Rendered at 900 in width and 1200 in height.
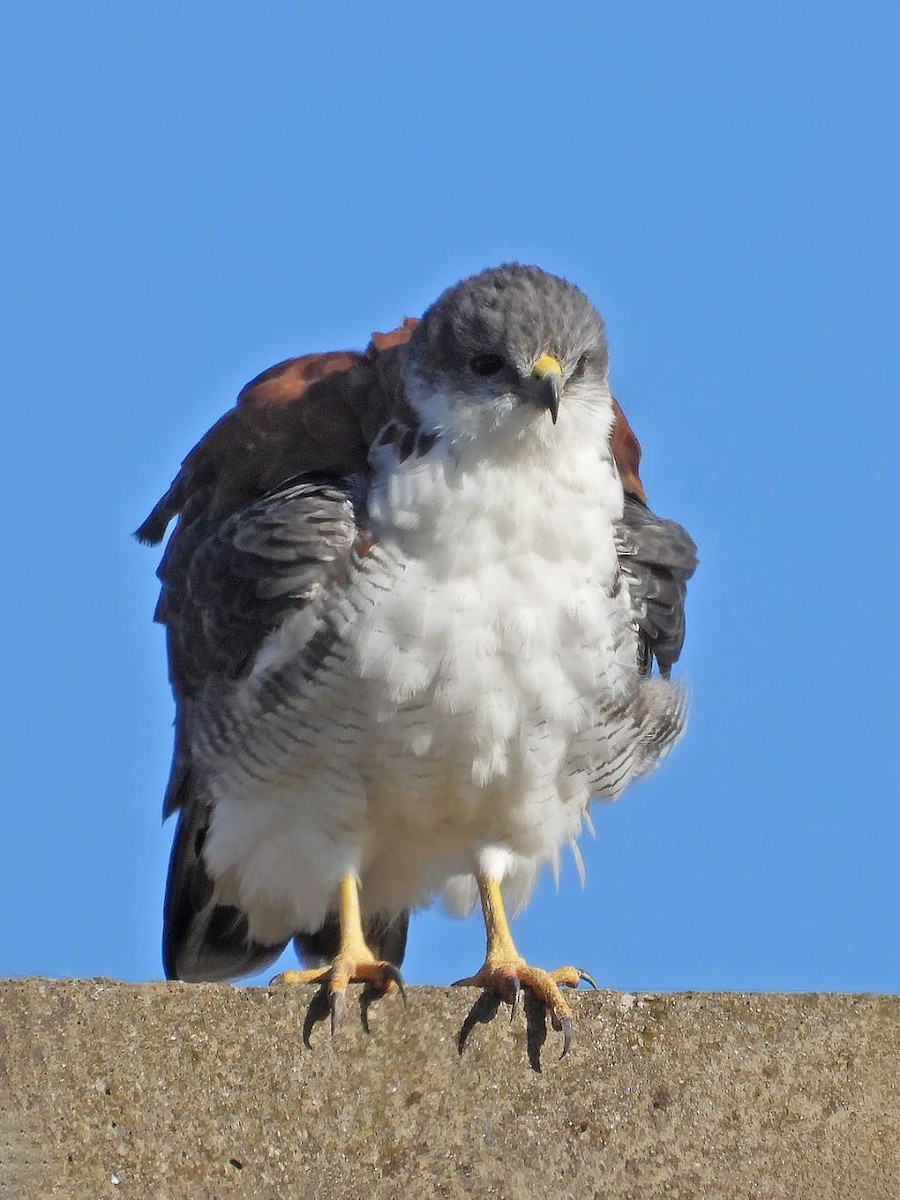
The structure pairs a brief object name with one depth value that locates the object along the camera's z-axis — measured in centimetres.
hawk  929
